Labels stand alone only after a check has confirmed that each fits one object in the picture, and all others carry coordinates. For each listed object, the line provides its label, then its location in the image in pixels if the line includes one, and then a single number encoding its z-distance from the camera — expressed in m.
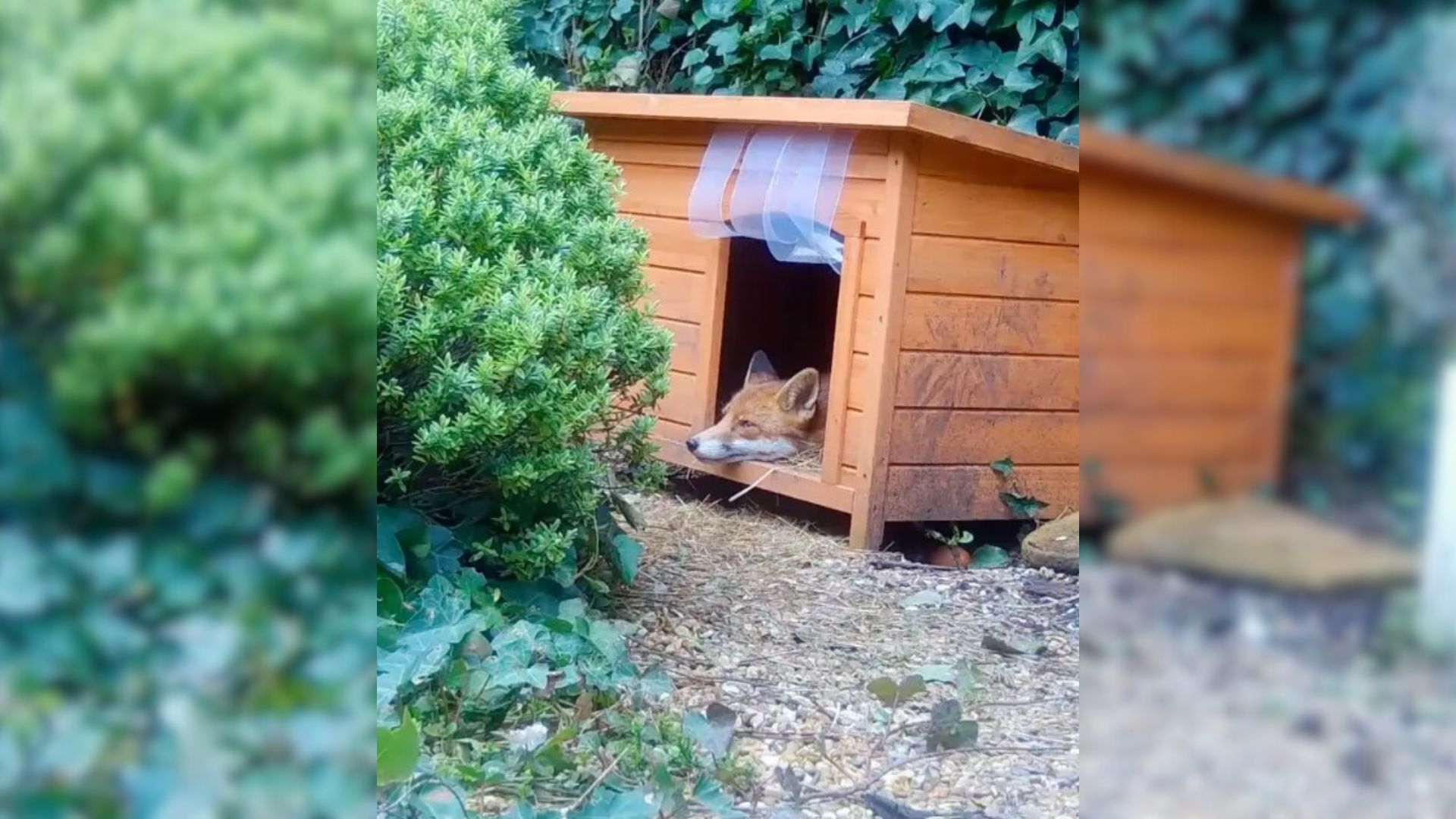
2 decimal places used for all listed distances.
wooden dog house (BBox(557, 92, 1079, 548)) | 3.80
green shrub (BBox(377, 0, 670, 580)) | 2.45
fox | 4.40
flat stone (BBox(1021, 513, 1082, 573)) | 3.70
